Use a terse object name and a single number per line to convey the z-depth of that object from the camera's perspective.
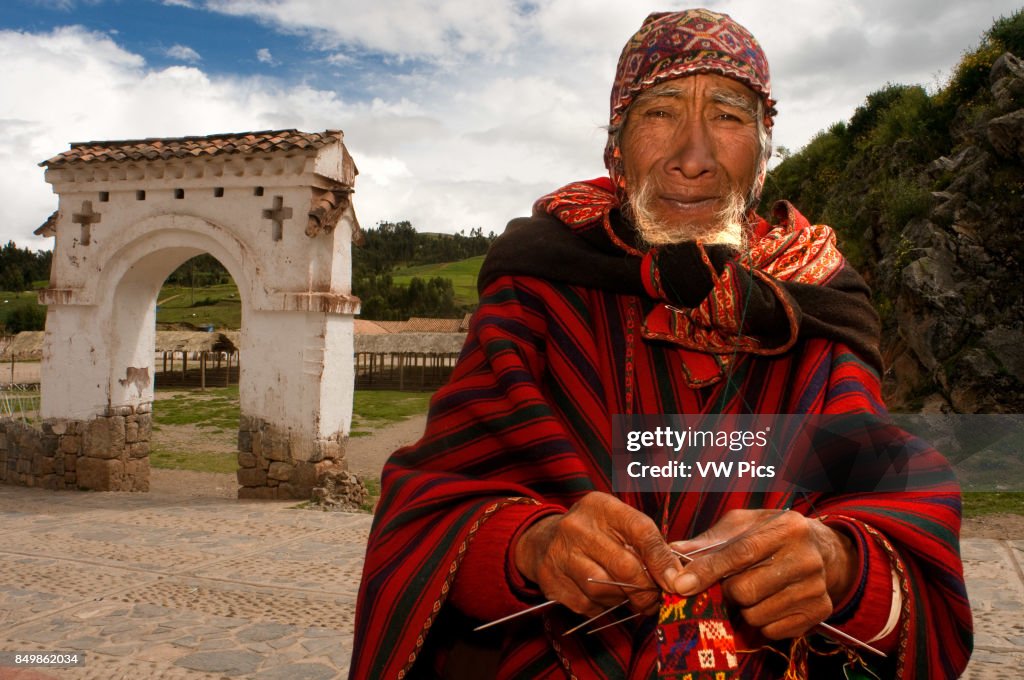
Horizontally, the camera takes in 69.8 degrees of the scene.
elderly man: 1.20
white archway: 9.91
